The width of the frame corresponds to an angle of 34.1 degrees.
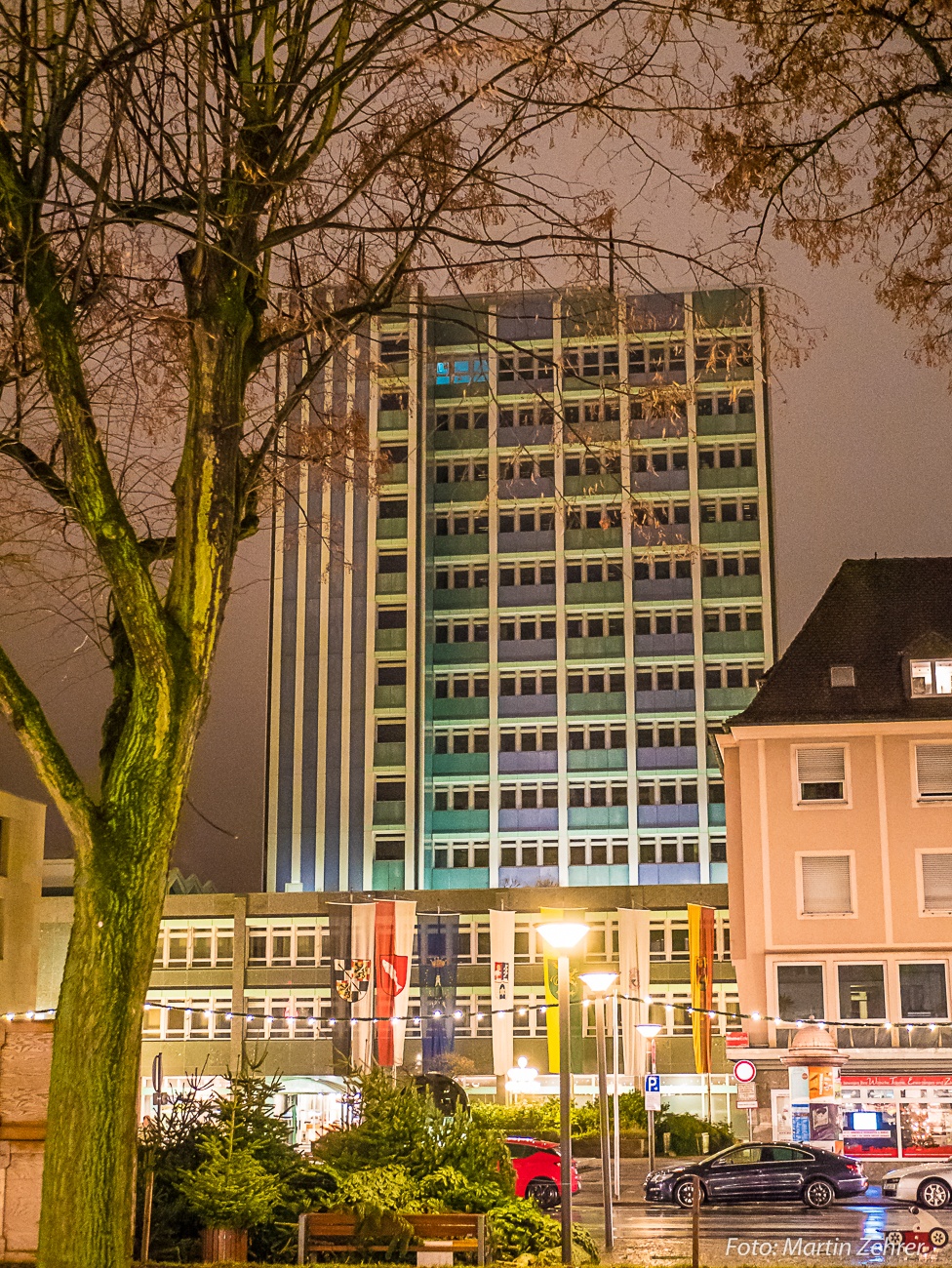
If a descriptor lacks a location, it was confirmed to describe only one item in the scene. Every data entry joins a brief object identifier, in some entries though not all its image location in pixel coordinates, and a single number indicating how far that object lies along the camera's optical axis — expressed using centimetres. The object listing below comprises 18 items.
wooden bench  1422
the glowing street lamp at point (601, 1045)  2058
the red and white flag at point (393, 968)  4884
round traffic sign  3350
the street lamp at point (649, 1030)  4268
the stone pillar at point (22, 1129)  1309
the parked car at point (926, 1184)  2719
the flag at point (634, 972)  5050
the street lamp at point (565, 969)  1580
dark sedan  2919
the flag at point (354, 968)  5103
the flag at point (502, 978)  5250
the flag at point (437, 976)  5622
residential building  3706
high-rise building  8275
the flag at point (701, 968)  4250
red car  2648
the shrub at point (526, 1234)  1499
